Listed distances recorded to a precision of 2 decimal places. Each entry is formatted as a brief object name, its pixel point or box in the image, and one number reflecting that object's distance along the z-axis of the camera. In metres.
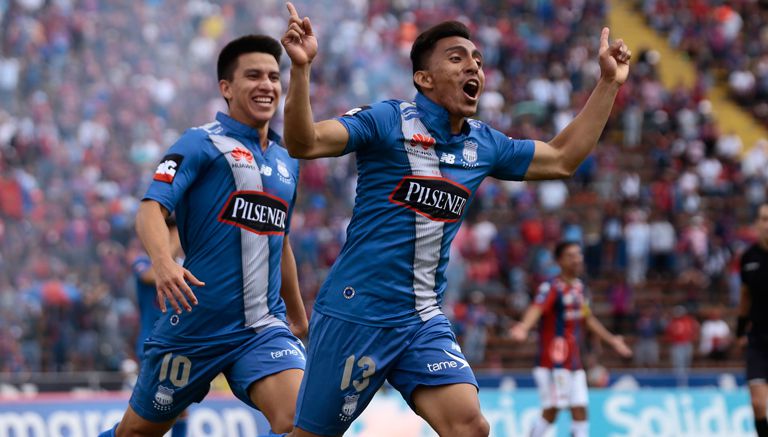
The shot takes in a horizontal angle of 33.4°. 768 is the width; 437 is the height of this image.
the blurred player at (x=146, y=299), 10.90
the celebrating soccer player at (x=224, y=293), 7.32
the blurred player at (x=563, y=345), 13.64
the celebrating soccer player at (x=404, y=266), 6.49
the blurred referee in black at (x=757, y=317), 11.87
